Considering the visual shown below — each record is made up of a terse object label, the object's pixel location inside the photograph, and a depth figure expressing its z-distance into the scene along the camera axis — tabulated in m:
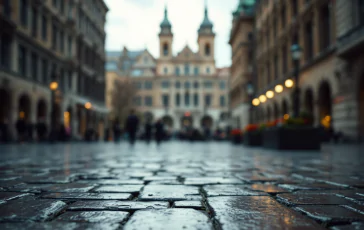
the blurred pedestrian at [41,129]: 22.00
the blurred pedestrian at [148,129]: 20.41
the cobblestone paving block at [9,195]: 2.62
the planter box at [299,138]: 11.39
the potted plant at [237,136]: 21.28
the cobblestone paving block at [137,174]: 4.22
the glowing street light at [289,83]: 13.77
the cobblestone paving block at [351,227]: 1.76
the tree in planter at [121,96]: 51.03
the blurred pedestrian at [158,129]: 19.33
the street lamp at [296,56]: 12.17
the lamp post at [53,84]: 19.59
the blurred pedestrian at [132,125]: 17.33
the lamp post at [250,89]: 21.64
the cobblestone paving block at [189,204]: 2.33
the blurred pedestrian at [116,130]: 24.35
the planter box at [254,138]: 15.91
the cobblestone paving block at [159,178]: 3.92
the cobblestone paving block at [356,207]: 2.21
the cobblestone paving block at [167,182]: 3.57
